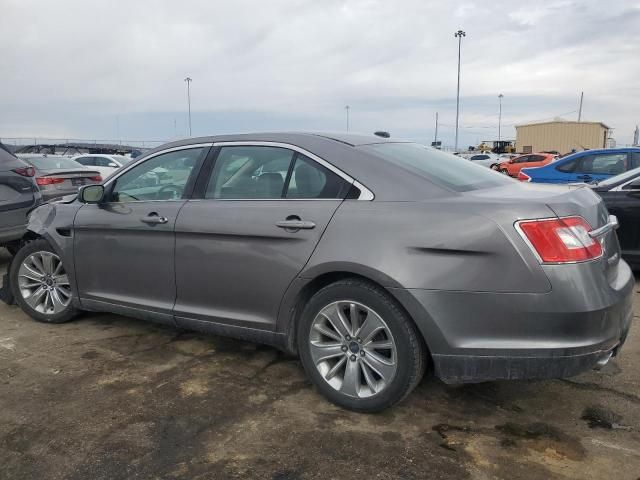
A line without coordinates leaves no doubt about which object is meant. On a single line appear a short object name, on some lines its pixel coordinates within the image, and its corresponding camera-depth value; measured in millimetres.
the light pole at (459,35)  51153
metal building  54844
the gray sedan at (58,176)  9648
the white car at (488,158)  32844
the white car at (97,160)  19953
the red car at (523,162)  26702
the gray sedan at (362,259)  2621
